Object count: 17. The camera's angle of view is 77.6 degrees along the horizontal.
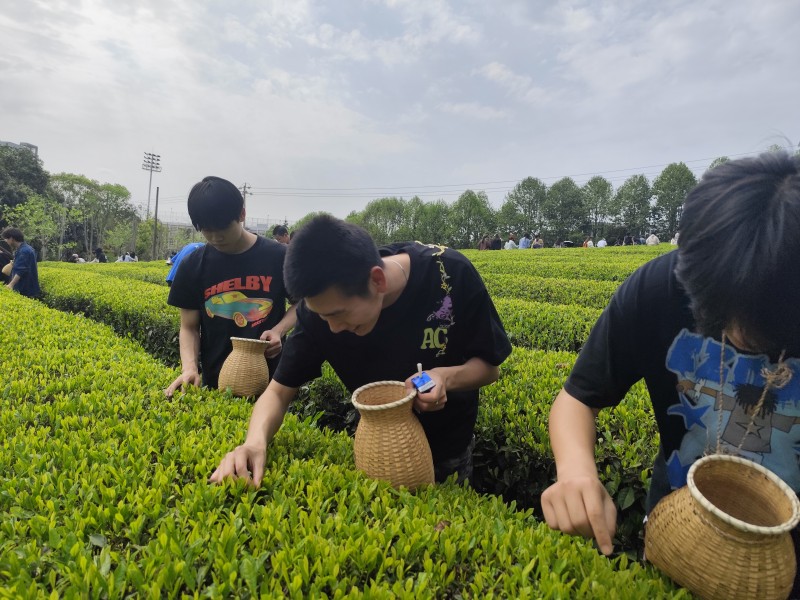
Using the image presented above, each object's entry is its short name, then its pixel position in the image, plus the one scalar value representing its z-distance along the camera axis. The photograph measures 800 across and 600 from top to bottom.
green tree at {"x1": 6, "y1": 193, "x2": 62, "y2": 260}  37.58
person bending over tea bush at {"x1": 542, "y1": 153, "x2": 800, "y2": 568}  0.97
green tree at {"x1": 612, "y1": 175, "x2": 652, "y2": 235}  60.28
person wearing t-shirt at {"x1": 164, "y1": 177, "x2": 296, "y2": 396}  3.00
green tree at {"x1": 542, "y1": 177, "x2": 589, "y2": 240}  64.25
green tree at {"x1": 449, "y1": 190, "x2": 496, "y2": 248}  62.72
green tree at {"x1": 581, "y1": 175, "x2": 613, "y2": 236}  64.14
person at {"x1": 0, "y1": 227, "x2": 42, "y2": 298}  8.61
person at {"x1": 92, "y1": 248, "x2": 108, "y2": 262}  30.43
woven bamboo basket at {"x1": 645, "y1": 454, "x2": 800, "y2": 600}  0.99
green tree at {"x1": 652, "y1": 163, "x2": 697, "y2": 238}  56.38
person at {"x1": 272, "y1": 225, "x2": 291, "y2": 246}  9.91
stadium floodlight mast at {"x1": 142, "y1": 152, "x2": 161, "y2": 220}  51.09
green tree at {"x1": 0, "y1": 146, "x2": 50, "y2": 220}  38.19
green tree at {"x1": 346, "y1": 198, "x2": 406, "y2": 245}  70.69
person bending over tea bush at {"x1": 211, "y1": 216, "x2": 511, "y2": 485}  1.95
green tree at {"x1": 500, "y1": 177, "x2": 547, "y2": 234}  65.19
